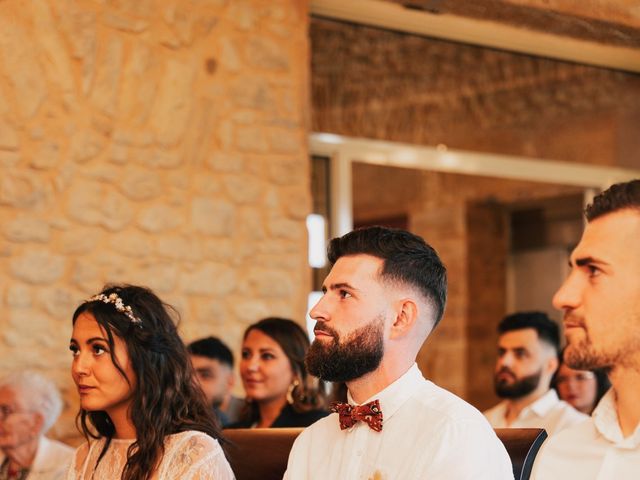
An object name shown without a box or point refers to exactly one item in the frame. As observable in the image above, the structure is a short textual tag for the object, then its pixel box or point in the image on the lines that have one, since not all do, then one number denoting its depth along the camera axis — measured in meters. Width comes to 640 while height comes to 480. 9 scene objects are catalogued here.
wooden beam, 5.86
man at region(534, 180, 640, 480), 2.06
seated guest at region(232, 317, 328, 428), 4.26
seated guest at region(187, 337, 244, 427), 4.88
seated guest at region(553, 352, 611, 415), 5.20
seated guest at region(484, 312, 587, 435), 5.21
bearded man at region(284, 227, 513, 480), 2.43
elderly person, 4.21
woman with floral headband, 3.01
